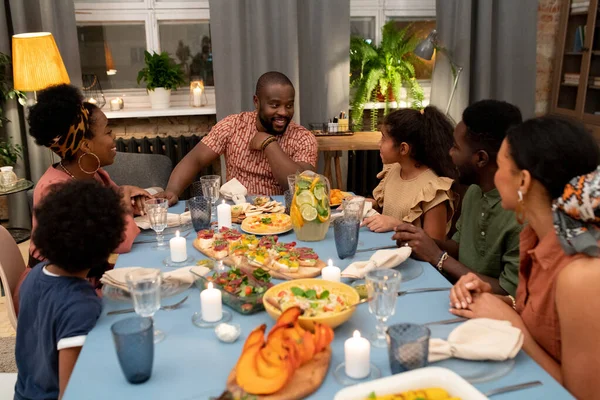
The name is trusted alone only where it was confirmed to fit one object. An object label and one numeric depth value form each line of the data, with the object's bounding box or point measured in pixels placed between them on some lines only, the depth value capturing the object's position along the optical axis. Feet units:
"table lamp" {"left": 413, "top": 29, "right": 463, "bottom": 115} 13.07
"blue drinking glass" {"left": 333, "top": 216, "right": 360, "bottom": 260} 5.87
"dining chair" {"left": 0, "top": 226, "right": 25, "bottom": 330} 5.67
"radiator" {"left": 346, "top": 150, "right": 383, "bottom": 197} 14.68
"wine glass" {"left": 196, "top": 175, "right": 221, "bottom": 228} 7.69
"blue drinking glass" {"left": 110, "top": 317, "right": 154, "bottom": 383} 3.63
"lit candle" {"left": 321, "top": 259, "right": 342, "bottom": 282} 5.14
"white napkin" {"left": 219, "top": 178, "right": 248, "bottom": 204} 8.34
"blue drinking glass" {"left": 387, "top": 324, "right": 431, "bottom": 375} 3.62
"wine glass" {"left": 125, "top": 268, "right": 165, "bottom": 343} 4.22
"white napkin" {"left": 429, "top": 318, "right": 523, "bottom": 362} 3.84
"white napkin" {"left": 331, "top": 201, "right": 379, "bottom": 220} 7.50
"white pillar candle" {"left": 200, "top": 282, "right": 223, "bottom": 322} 4.53
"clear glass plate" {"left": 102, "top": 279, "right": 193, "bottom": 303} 5.04
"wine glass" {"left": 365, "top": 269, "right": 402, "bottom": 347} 4.13
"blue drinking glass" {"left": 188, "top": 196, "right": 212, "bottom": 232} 6.92
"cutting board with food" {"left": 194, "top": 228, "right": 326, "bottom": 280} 5.51
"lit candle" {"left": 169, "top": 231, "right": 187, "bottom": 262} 5.98
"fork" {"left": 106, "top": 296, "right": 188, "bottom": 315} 4.75
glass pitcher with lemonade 6.48
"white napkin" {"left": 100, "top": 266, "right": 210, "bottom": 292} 5.13
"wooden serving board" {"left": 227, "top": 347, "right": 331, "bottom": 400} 3.48
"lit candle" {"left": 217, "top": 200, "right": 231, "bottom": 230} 7.00
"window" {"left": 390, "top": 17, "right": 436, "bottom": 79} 14.78
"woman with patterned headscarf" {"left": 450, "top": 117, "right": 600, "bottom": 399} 3.73
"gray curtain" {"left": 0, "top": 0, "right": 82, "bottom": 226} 12.42
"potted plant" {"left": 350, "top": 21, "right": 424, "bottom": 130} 13.91
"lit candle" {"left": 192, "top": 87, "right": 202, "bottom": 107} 14.11
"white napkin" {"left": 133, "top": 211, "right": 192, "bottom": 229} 7.20
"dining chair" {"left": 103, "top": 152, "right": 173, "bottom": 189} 10.69
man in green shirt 5.93
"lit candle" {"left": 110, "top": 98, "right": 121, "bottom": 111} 13.85
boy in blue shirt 4.43
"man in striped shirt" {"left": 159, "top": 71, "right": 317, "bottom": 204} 9.93
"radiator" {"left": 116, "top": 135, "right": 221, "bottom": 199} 13.69
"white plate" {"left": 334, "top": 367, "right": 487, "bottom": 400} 3.30
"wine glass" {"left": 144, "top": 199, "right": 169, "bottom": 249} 6.46
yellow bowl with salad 4.23
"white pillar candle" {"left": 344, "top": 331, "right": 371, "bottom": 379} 3.69
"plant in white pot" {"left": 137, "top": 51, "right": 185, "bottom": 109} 13.57
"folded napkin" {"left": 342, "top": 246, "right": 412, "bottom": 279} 5.29
